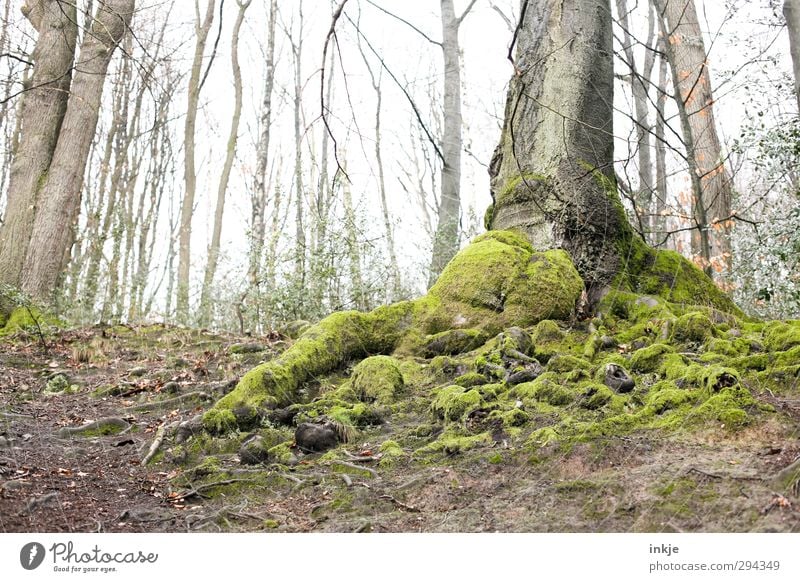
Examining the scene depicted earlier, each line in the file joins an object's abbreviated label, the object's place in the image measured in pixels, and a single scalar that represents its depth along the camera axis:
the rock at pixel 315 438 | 3.58
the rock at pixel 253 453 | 3.50
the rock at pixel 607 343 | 4.39
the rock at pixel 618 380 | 3.51
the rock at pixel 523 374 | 3.86
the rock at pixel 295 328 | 6.74
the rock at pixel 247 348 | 6.24
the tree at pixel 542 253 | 4.81
